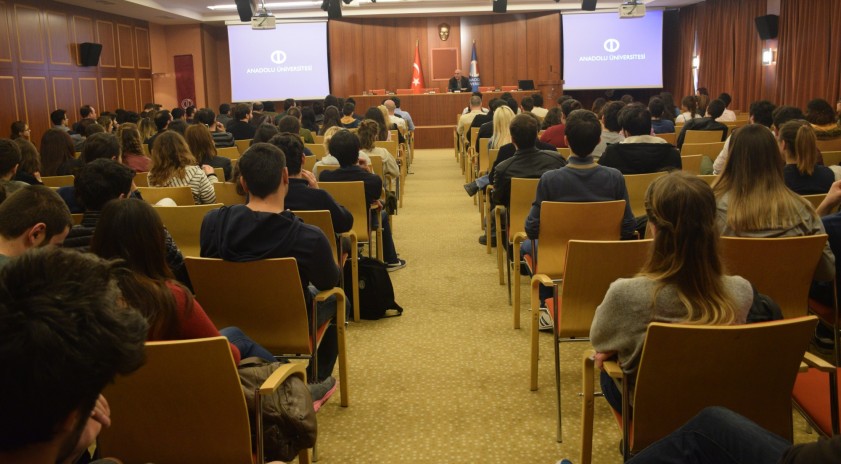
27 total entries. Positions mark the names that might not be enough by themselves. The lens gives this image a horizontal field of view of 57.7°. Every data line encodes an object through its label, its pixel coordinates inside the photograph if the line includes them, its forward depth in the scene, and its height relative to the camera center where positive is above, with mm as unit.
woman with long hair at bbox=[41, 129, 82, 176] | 6012 -258
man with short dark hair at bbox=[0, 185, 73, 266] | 2635 -348
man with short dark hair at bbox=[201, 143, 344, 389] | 2969 -460
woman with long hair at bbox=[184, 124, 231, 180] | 5832 -238
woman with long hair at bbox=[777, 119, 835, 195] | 4016 -357
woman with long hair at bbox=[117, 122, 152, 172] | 5988 -251
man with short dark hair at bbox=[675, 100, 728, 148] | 7781 -270
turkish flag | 18102 +743
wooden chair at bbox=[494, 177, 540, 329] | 4809 -615
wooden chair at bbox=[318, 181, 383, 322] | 5125 -618
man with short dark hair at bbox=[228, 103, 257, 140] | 9398 -153
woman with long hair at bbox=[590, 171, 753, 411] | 2143 -512
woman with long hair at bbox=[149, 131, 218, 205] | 5012 -349
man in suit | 16875 +491
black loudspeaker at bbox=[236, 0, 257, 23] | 13344 +1805
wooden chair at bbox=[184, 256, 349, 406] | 2863 -713
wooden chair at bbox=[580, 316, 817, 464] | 1938 -725
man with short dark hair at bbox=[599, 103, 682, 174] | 5086 -368
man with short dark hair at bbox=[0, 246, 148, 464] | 982 -299
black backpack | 4910 -1148
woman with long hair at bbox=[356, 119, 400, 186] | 7152 -349
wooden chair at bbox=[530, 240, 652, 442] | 2977 -686
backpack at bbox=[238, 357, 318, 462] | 2213 -885
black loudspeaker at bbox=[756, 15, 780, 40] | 13344 +1237
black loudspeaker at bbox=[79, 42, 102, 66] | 14453 +1223
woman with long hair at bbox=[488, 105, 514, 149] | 6926 -161
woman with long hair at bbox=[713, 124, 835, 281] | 3148 -414
